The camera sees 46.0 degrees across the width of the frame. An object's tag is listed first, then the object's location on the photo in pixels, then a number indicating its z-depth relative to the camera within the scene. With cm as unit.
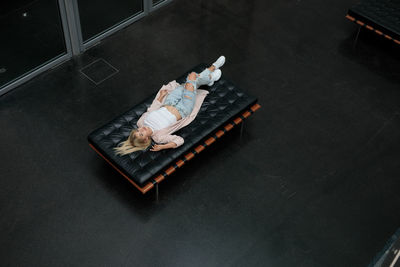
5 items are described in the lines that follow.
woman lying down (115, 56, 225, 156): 575
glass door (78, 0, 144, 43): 769
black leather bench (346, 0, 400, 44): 788
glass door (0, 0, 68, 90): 687
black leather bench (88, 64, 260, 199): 563
